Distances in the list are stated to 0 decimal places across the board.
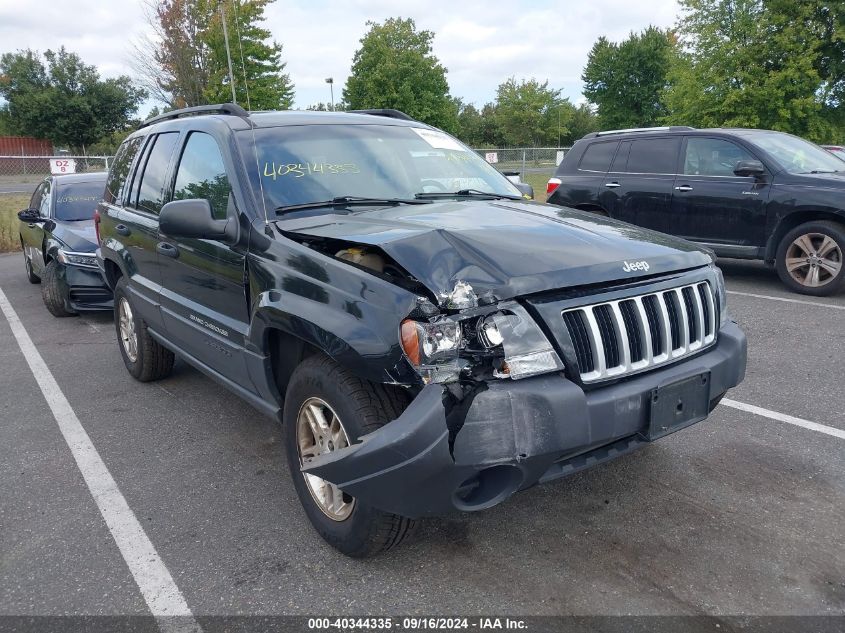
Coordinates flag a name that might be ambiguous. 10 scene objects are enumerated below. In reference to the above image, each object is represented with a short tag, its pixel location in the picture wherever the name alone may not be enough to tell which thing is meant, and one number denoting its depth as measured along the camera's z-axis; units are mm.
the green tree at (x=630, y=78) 63688
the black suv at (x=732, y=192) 7543
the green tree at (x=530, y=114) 64562
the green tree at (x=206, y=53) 33875
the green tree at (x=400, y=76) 49625
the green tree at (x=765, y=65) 22953
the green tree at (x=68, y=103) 53000
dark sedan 7449
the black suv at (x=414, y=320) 2363
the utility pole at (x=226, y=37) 30200
